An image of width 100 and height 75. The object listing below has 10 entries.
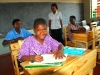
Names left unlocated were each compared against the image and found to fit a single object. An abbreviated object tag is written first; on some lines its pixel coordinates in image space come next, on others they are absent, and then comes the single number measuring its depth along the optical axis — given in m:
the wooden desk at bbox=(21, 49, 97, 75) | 1.04
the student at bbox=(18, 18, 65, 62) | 1.39
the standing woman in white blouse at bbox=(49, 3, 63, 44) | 3.87
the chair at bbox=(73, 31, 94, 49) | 2.65
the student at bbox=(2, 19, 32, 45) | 2.70
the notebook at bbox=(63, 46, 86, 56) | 1.36
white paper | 1.18
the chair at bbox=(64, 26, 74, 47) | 3.41
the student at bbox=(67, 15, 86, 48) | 3.37
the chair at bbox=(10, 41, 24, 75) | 1.77
